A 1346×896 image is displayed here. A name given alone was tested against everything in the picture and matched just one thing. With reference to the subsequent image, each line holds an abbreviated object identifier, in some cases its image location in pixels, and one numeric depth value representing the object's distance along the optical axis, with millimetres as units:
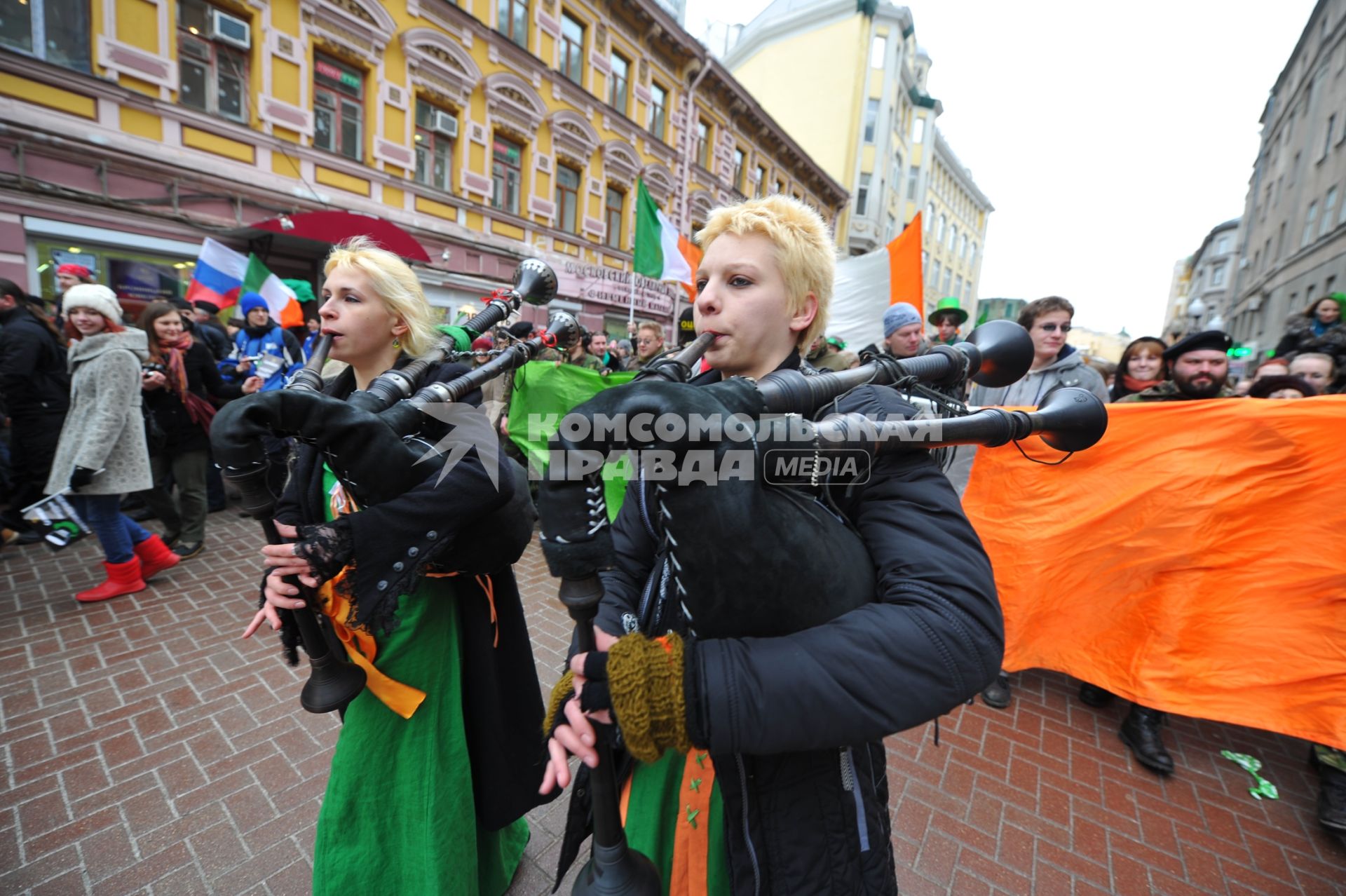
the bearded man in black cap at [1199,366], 3352
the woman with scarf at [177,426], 4867
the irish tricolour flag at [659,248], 8141
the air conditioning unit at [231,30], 8828
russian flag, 7352
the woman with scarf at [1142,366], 4316
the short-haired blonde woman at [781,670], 802
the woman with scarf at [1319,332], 4371
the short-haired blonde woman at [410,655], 1416
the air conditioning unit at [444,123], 11891
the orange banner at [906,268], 5961
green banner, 5910
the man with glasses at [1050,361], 4039
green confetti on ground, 2949
